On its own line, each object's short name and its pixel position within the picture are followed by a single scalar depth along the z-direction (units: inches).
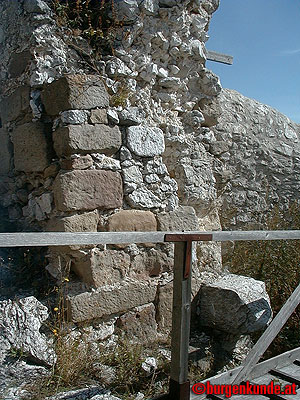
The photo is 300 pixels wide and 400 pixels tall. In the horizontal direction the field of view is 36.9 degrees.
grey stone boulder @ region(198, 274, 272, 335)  150.3
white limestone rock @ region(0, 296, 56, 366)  116.4
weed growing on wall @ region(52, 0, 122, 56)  146.8
